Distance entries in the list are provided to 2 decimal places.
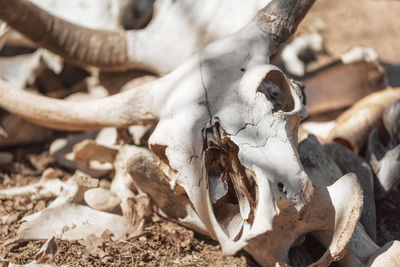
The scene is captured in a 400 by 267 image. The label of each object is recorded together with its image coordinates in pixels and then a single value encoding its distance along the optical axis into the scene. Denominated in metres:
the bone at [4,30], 2.23
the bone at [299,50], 3.17
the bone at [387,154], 2.11
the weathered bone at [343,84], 2.71
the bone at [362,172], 1.89
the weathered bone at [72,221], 1.88
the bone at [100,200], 2.00
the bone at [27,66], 2.60
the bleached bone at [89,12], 2.56
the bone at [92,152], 2.15
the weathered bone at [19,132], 2.49
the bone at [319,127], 2.49
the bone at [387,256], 1.56
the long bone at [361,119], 2.31
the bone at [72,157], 2.30
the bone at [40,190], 2.08
